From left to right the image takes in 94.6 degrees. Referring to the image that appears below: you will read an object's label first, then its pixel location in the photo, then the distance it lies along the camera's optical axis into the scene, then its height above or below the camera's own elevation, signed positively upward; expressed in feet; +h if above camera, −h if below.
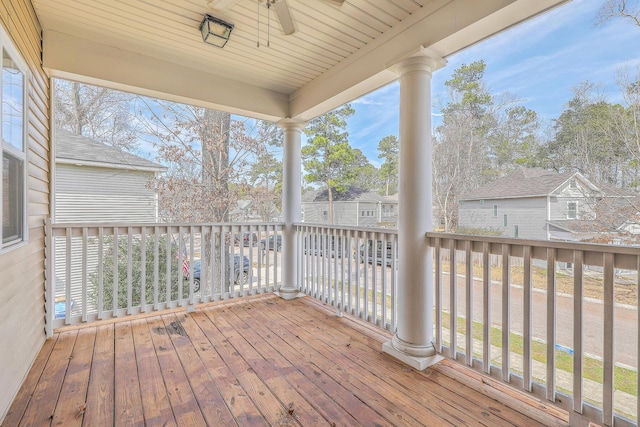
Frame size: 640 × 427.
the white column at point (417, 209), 7.68 +0.06
